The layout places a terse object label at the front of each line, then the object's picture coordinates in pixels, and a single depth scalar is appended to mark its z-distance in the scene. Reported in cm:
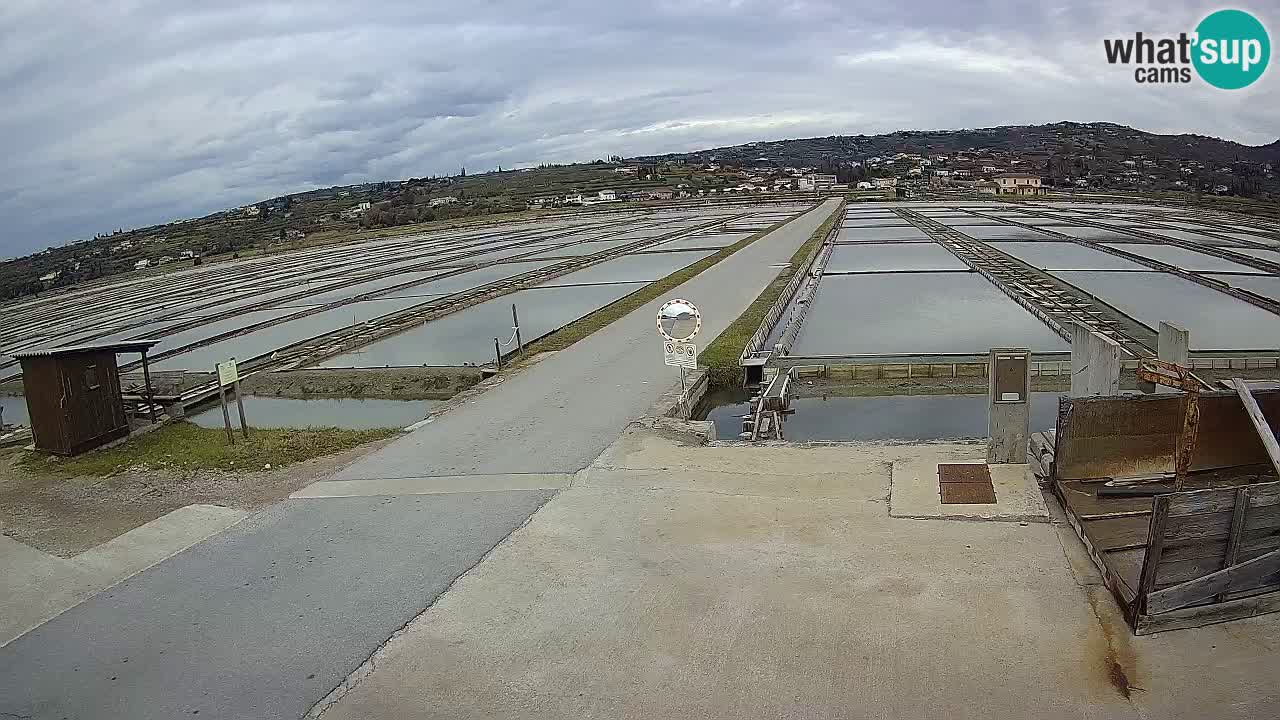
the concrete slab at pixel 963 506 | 631
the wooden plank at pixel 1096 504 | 612
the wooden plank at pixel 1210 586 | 465
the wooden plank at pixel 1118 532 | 565
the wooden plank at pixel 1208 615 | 467
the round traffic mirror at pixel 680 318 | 1113
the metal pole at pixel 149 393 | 1259
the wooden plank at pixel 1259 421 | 570
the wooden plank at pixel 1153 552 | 461
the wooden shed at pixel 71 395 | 1085
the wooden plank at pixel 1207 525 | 468
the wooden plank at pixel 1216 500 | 464
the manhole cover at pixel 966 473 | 700
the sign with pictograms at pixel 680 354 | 1106
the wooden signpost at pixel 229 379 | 1066
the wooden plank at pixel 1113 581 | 489
